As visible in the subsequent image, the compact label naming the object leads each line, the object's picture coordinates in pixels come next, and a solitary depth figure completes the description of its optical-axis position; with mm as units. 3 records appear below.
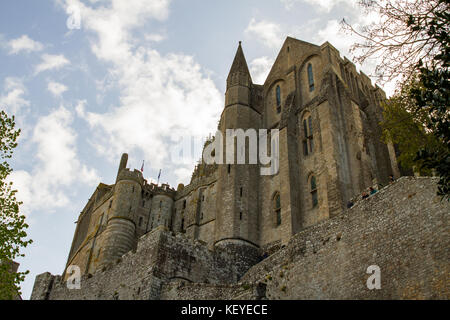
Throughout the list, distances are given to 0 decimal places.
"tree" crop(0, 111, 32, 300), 15875
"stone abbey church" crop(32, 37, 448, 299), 18266
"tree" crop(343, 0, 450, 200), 8227
